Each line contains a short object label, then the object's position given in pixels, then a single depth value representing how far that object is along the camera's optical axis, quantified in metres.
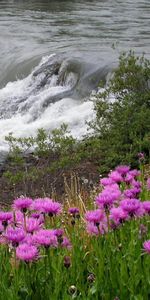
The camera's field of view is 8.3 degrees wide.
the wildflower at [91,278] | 4.83
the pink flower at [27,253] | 4.65
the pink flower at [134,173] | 6.26
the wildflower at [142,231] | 5.29
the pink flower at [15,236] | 4.87
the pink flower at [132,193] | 5.63
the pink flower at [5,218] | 5.28
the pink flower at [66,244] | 5.38
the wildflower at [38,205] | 5.24
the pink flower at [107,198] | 5.31
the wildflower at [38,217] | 5.49
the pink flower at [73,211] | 5.53
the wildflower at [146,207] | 5.17
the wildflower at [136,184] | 5.96
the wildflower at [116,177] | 6.01
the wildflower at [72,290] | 4.56
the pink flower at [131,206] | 5.06
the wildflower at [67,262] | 4.92
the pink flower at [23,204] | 5.22
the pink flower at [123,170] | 6.15
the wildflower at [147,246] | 4.70
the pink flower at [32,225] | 5.21
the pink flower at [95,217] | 5.17
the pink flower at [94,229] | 5.30
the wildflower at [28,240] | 4.84
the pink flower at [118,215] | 5.13
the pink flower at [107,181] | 6.07
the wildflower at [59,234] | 5.18
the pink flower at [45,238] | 4.85
